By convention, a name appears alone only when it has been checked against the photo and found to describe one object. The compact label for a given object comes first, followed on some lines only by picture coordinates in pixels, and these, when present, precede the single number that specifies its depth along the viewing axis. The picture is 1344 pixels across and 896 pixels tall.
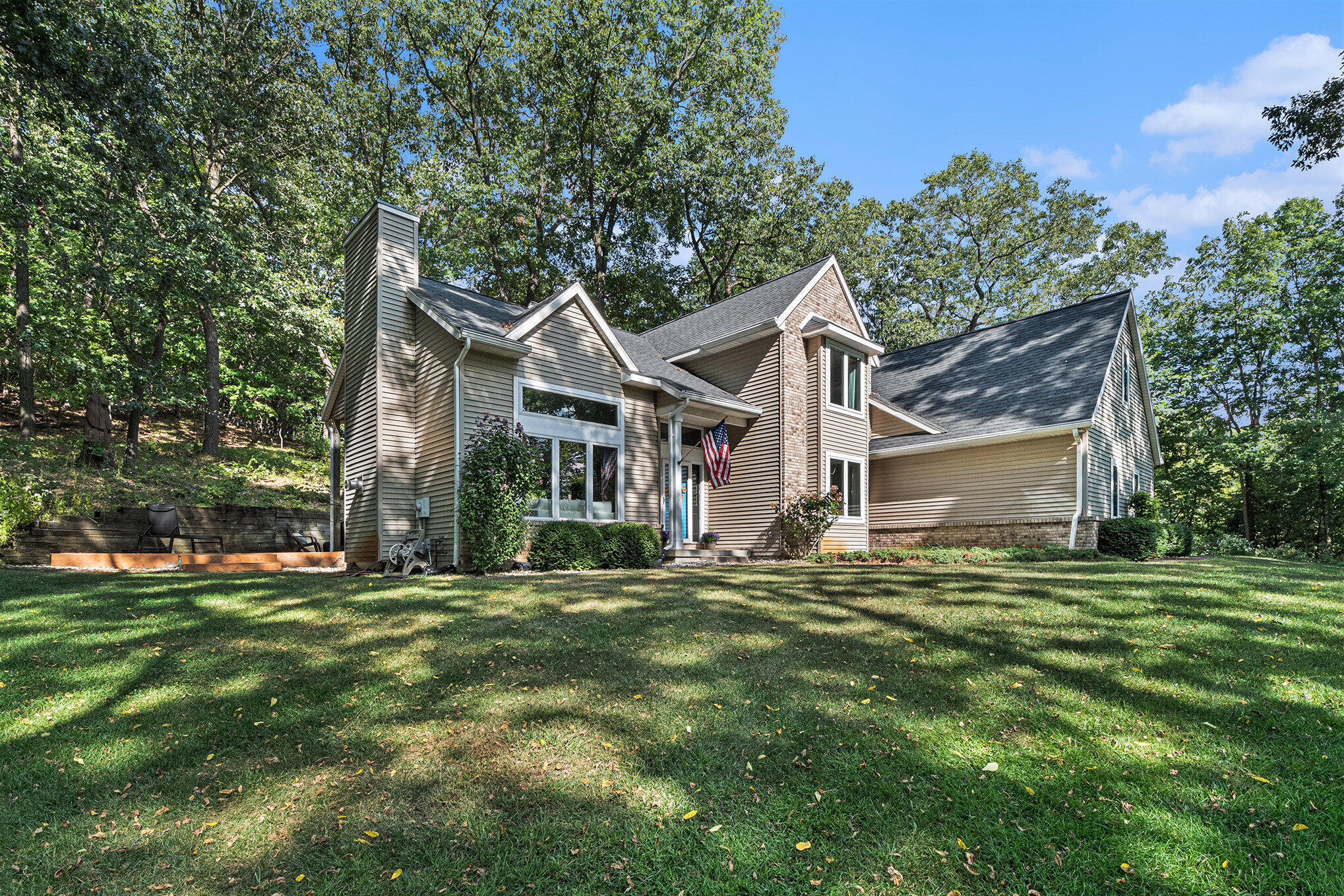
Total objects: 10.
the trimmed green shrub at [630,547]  12.05
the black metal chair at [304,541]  14.88
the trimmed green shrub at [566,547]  11.20
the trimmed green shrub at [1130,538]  15.46
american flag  14.62
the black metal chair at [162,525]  11.80
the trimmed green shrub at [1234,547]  20.83
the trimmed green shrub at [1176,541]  16.73
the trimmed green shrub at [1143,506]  17.92
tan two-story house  11.92
